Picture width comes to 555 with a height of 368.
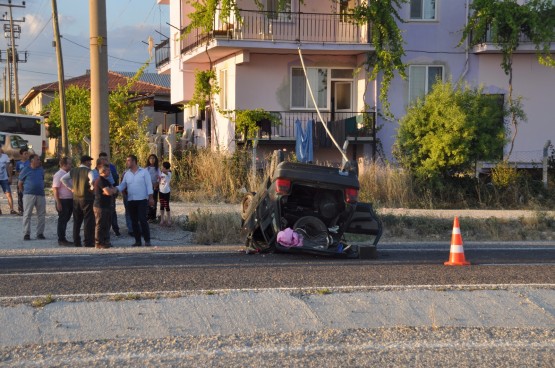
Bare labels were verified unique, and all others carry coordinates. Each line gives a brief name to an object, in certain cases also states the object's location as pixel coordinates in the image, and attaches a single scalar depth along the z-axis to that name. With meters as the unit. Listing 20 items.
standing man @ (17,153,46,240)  15.00
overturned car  11.92
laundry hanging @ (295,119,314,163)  23.97
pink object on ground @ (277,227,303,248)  11.95
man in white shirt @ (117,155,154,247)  13.81
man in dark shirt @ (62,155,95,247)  13.84
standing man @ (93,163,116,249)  13.48
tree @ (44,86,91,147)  37.56
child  16.62
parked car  39.84
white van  44.34
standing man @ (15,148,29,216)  16.30
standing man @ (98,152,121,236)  14.86
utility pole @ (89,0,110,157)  15.21
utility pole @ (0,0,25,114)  57.53
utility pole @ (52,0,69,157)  33.56
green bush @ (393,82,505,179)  21.34
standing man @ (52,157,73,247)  14.41
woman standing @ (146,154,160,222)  16.88
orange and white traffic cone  11.61
